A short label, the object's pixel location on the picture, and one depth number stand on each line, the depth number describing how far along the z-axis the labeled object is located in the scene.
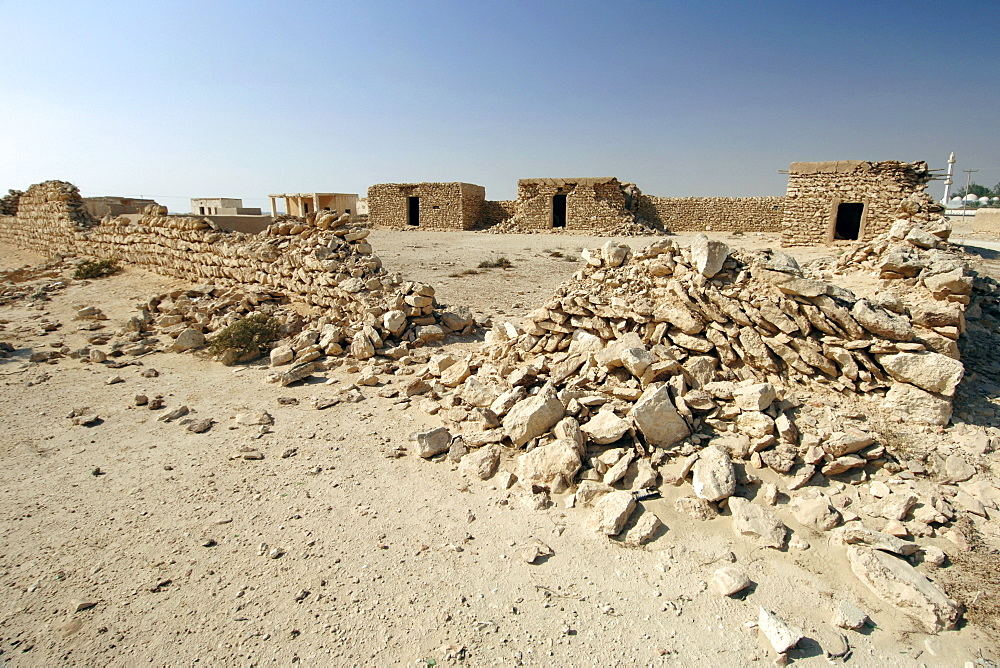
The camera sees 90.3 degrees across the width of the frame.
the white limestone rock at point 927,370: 3.31
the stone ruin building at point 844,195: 13.95
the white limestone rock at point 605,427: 3.48
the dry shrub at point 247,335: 5.97
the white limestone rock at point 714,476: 3.00
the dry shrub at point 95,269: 10.22
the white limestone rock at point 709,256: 4.16
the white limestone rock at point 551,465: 3.31
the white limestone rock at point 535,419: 3.64
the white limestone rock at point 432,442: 3.78
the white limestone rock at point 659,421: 3.46
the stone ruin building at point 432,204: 22.88
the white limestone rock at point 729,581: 2.43
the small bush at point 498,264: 12.52
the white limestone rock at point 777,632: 2.11
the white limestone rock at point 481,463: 3.53
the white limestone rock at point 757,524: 2.73
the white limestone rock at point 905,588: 2.21
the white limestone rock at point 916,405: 3.35
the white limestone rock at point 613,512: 2.86
